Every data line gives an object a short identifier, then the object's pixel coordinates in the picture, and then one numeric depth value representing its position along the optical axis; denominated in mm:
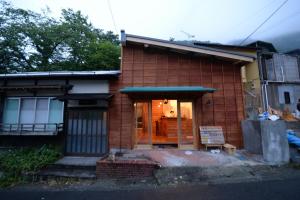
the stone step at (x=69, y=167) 6324
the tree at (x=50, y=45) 15797
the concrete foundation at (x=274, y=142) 6289
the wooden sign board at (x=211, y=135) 7887
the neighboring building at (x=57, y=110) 8031
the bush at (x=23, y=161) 5859
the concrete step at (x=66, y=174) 5762
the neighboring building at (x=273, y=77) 12932
